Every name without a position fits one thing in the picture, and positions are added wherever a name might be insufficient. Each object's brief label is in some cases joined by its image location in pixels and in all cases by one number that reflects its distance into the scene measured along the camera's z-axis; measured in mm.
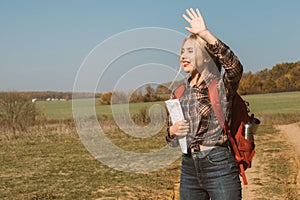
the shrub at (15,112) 23188
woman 2352
